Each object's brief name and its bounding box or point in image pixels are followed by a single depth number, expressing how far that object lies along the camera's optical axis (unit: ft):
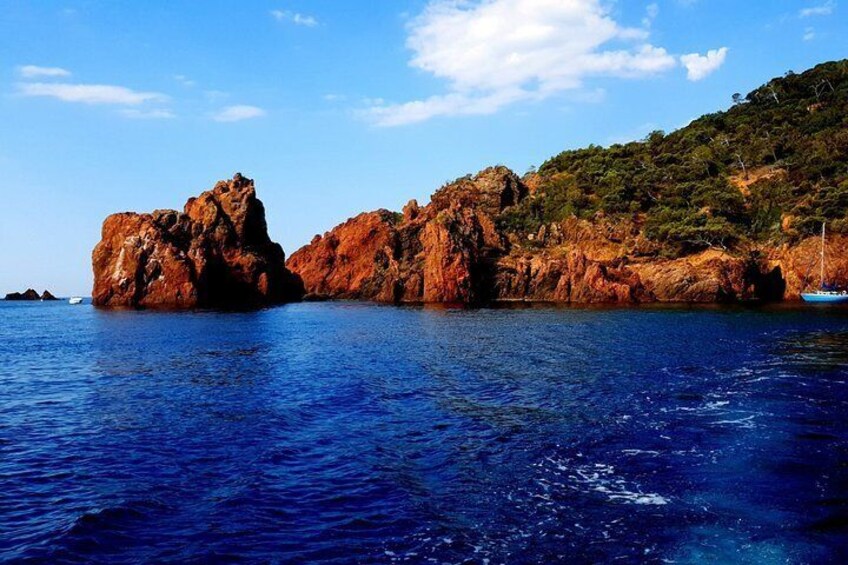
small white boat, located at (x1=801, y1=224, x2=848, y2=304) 296.51
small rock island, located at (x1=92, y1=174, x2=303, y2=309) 396.98
